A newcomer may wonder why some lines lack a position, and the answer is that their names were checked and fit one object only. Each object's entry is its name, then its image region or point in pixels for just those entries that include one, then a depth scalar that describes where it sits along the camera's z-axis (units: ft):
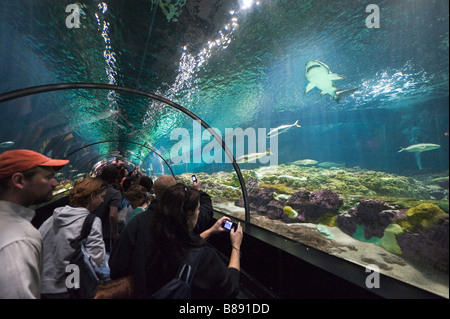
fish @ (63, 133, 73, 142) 28.17
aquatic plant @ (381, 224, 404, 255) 6.61
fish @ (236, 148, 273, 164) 26.55
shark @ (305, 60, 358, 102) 17.96
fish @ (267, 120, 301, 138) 26.09
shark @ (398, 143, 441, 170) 13.72
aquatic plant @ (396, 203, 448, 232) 5.34
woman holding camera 4.37
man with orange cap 3.30
